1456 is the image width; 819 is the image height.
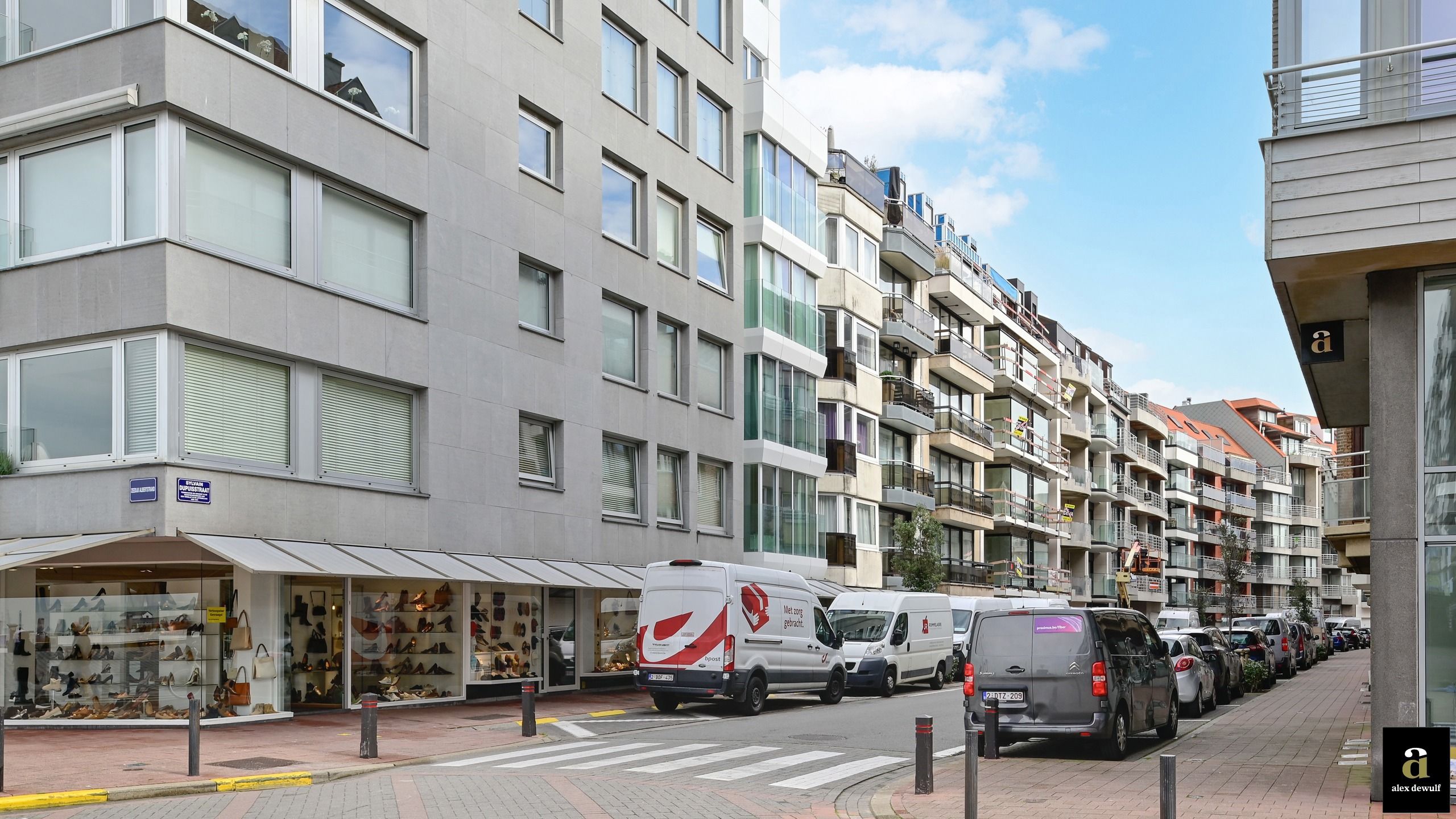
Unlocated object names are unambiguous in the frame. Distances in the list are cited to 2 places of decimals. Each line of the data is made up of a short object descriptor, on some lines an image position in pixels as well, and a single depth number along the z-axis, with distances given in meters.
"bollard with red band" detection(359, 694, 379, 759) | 16.56
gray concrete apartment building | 19.72
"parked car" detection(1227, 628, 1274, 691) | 34.81
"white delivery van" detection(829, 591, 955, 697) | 29.06
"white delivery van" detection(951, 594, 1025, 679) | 35.19
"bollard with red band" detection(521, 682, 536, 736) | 19.53
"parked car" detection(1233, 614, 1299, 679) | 38.91
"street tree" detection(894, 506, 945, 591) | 45.12
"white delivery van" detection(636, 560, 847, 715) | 22.78
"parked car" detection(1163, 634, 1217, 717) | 23.39
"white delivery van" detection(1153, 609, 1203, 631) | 40.53
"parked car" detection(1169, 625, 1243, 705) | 26.89
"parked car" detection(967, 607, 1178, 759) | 16.14
